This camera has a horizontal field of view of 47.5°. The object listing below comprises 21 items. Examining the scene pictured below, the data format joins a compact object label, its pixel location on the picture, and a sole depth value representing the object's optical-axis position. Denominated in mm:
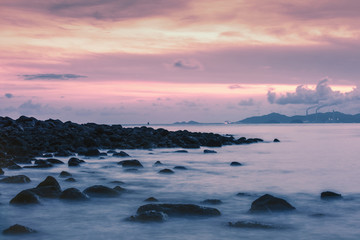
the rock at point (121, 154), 21270
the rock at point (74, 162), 16656
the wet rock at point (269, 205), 8508
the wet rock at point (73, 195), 9352
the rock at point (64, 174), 13430
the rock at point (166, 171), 15016
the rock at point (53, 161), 16953
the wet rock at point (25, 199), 8776
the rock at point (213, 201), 9477
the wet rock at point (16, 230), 6605
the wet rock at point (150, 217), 7484
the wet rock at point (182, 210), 8008
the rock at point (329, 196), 10492
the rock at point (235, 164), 19033
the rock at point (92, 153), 21072
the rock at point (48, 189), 9500
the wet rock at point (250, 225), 7199
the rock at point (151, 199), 9695
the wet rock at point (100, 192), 10016
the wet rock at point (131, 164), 16703
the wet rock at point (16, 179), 11594
